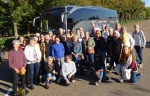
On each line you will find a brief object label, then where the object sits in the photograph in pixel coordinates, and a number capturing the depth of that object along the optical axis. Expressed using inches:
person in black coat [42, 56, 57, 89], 192.9
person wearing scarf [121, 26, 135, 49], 201.8
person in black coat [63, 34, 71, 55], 214.9
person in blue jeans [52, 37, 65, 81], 198.0
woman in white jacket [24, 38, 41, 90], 182.1
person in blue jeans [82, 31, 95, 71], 209.4
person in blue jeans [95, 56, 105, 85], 192.3
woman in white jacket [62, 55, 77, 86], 193.3
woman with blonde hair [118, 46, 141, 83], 186.8
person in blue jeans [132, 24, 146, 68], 230.6
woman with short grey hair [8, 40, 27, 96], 162.7
